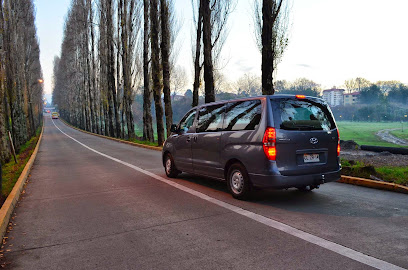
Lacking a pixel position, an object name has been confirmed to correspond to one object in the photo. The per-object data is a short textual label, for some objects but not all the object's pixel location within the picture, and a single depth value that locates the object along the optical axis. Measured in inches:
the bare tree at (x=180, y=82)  2383.1
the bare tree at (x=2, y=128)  539.1
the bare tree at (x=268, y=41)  459.2
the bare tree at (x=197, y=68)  921.8
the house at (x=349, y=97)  7145.2
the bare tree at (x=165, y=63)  768.3
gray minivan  224.7
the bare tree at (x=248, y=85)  2556.8
